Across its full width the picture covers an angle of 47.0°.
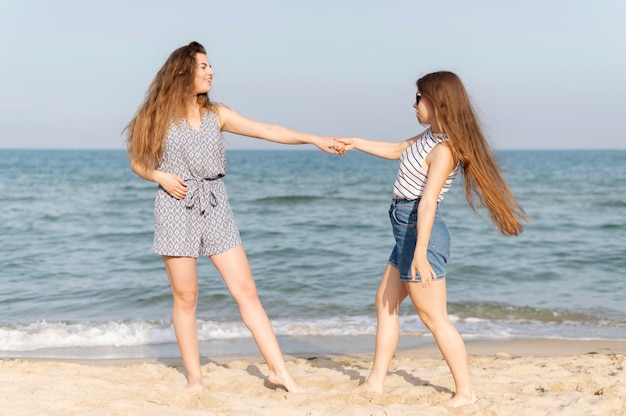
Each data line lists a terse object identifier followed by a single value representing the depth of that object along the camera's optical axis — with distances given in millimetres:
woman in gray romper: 4180
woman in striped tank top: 3744
